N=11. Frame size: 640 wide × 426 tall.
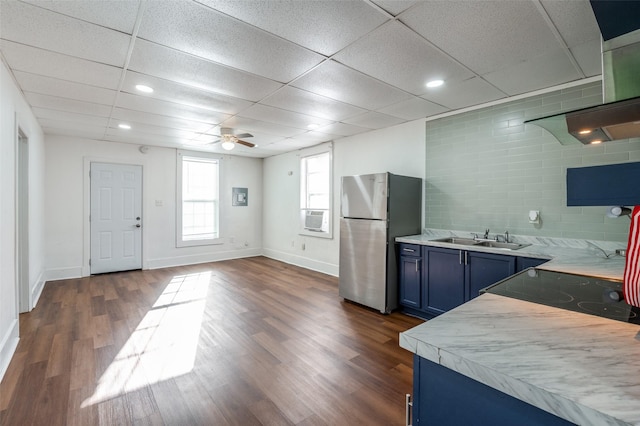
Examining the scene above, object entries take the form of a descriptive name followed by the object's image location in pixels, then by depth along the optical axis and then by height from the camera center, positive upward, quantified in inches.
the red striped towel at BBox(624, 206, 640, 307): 40.8 -7.5
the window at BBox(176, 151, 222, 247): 247.9 +7.6
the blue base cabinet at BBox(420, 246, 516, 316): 109.6 -25.7
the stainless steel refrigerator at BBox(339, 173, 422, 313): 141.1 -10.3
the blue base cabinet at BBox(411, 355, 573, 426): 28.0 -20.4
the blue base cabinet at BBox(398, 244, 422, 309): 135.9 -30.8
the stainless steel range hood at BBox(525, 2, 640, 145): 46.7 +15.9
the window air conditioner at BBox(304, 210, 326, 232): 225.2 -8.7
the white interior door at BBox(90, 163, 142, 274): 211.9 -7.3
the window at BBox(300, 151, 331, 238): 220.8 +11.2
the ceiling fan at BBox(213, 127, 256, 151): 174.1 +41.3
